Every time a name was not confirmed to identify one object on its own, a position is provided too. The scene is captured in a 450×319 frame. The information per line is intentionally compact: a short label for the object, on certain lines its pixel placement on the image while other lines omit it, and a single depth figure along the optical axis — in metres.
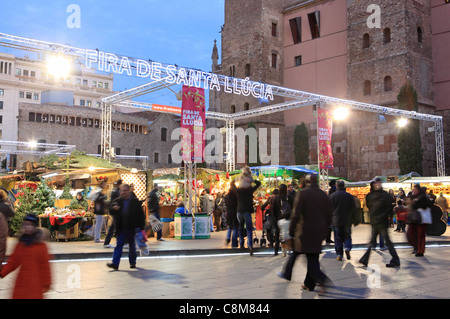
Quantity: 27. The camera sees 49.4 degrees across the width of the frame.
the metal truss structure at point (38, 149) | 34.42
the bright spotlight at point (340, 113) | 22.66
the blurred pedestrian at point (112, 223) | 11.45
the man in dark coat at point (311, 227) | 6.56
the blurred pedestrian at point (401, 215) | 17.44
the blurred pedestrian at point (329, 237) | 13.26
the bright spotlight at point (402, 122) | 27.71
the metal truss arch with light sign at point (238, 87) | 16.05
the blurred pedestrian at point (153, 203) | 13.03
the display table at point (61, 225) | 13.95
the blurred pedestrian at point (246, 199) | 10.94
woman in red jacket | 4.38
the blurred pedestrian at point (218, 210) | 20.47
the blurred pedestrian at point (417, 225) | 10.52
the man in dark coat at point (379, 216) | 9.04
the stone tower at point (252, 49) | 38.28
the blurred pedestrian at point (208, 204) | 19.16
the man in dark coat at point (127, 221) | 8.59
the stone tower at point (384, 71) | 32.00
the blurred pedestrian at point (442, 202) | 19.77
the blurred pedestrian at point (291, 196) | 11.12
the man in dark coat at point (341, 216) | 9.83
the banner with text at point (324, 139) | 20.72
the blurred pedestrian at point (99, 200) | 12.93
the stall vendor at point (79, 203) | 15.23
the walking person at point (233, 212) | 11.82
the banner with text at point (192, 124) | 14.93
